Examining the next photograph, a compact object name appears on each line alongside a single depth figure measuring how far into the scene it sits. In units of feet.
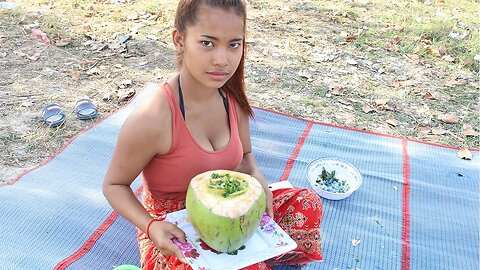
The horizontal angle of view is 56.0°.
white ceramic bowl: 9.00
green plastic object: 6.55
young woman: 5.32
